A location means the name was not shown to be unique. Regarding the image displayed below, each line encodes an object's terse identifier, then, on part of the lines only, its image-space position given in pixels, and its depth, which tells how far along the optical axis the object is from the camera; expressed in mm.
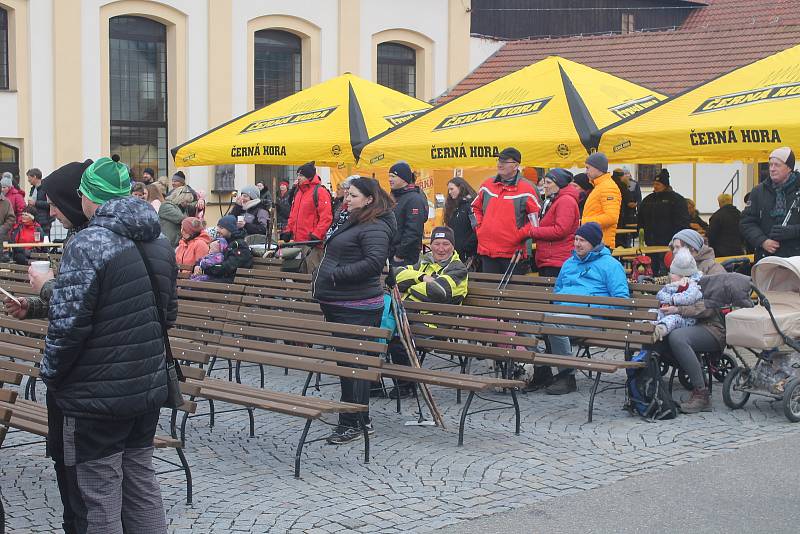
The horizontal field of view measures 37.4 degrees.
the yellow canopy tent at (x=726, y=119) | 9797
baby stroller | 8273
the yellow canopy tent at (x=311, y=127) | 13273
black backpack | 8398
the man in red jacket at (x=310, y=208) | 13203
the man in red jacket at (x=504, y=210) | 10555
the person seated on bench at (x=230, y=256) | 11438
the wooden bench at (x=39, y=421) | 6055
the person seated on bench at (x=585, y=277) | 9133
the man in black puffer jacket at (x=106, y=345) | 4559
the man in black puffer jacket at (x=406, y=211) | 10672
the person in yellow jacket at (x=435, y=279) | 9375
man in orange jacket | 10998
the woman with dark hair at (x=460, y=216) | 11969
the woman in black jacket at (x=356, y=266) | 7719
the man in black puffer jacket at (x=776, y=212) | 10070
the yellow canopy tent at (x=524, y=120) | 11195
